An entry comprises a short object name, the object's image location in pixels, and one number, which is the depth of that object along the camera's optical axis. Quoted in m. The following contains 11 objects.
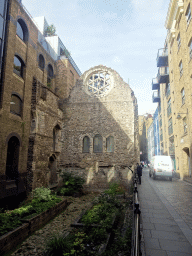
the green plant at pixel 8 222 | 5.90
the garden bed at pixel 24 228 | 5.46
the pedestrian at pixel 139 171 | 15.84
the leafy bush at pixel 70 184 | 12.92
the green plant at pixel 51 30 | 20.83
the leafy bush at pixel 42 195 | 9.52
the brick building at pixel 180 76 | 16.40
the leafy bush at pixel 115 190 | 11.14
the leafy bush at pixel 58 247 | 4.76
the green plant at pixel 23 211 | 7.44
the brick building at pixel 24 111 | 10.39
